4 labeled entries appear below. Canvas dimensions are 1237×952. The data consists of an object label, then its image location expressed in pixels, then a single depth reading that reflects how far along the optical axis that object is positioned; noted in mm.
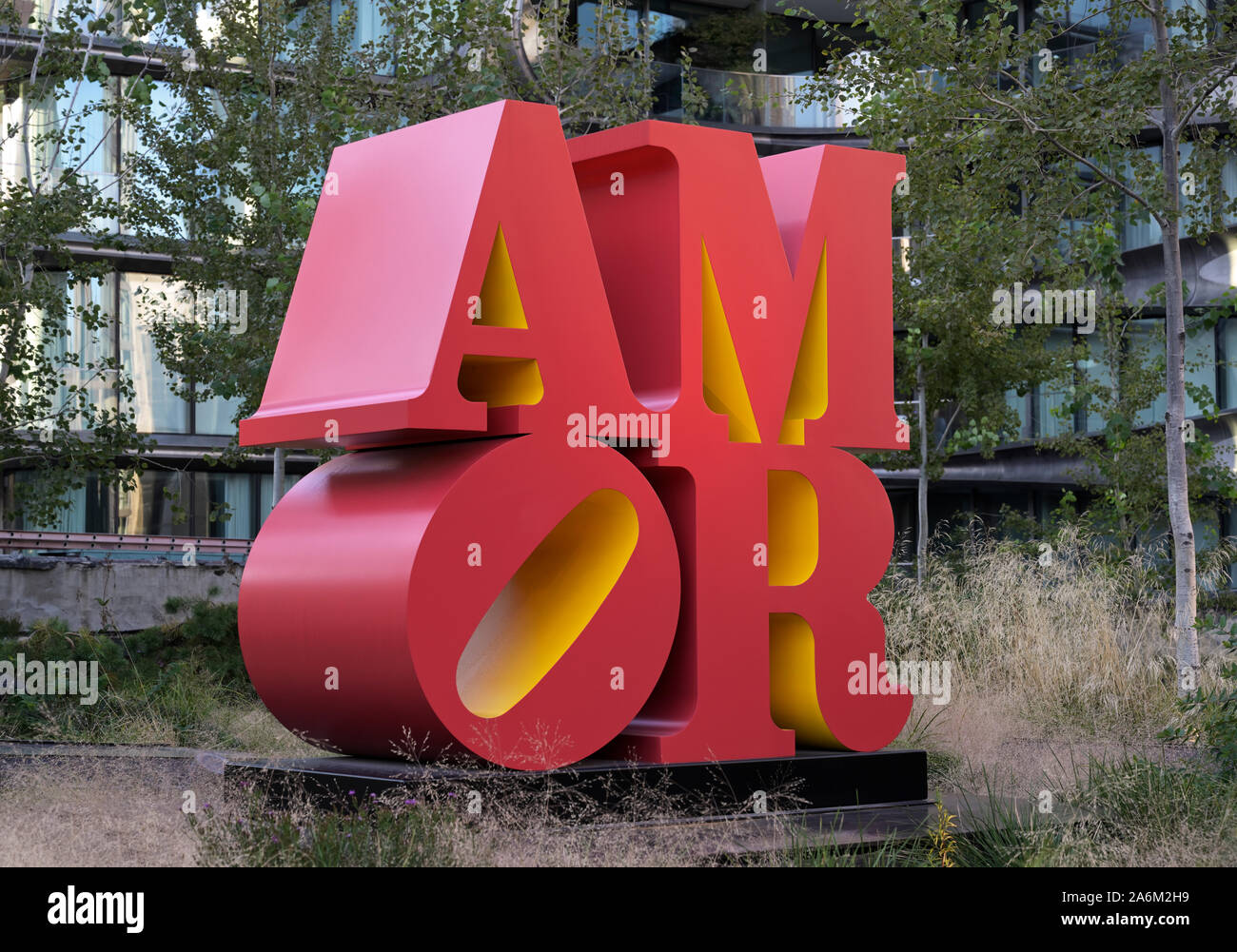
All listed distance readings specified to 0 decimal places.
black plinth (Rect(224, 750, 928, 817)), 7035
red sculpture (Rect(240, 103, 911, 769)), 7211
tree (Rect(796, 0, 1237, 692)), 11750
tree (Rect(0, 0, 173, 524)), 13602
